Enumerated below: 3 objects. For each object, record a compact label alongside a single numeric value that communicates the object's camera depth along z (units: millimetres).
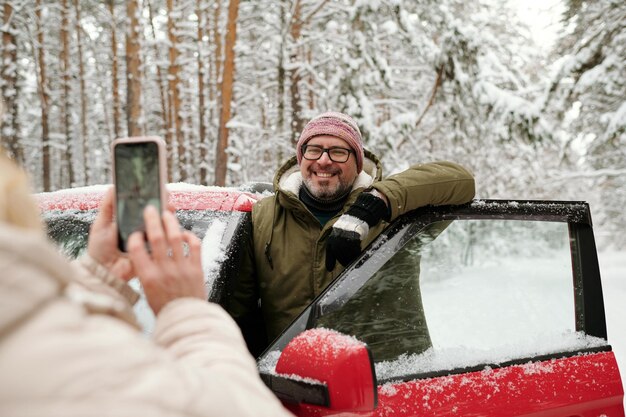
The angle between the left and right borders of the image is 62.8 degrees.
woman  682
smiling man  2119
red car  1458
